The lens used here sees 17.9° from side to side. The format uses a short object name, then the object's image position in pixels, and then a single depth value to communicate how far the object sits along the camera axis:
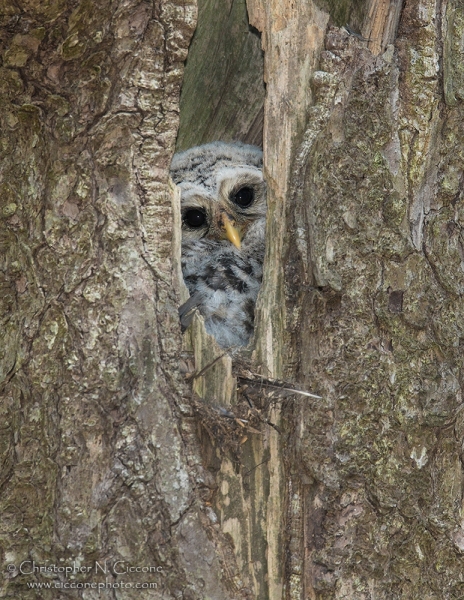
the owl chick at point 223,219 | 6.00
